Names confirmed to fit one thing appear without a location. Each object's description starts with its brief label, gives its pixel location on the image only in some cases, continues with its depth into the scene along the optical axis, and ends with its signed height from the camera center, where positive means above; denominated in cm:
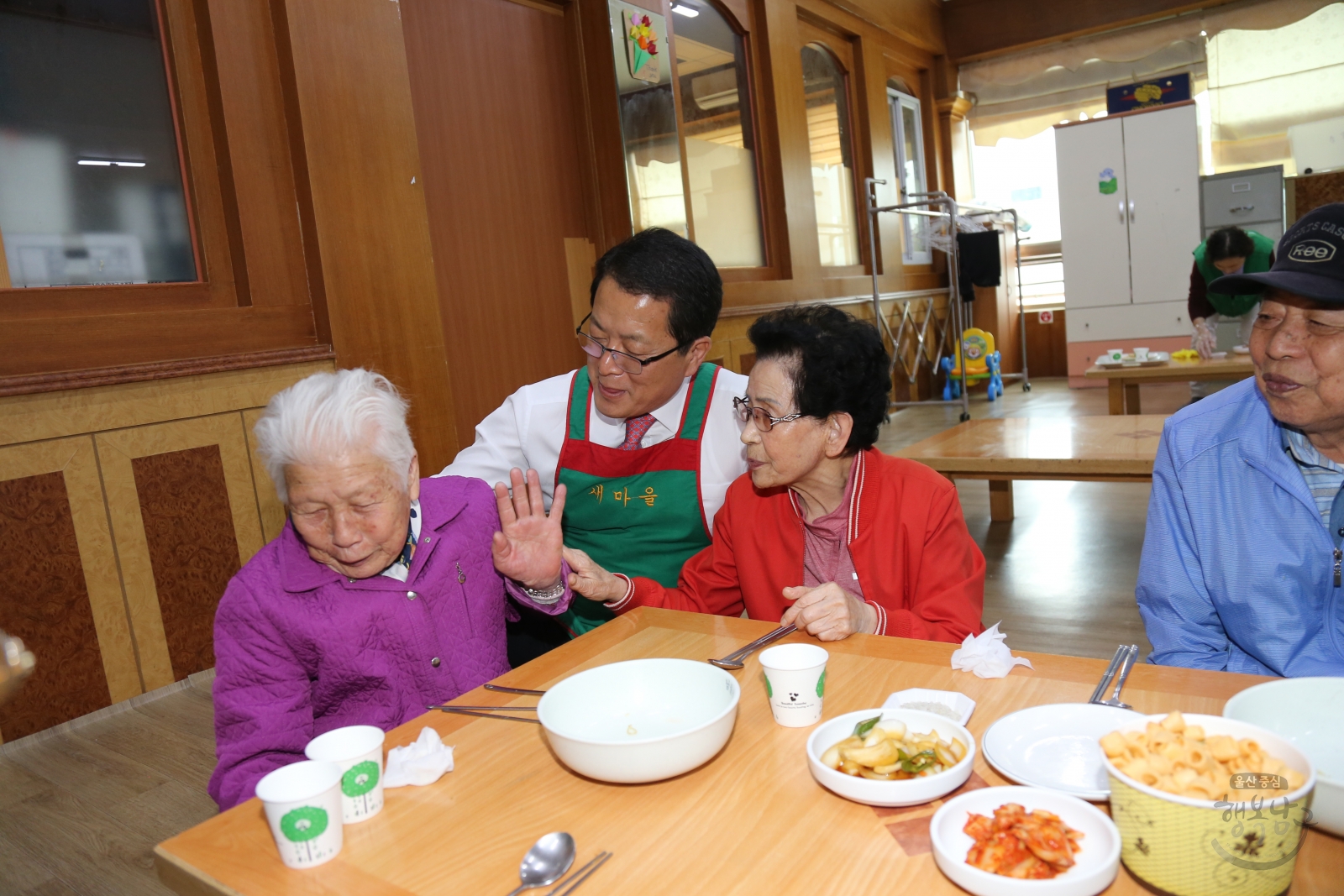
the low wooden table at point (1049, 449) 328 -69
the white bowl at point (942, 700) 104 -49
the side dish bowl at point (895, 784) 86 -47
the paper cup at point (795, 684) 104 -44
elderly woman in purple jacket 128 -37
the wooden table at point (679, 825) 79 -50
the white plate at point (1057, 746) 89 -49
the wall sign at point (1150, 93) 800 +156
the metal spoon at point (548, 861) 80 -48
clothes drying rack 767 -33
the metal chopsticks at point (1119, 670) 103 -49
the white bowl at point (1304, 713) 90 -47
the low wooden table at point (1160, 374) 479 -61
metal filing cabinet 764 +48
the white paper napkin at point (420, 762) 101 -47
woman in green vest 535 -8
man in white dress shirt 192 -23
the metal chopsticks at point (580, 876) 79 -49
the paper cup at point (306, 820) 85 -44
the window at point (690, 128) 501 +120
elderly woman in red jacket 160 -40
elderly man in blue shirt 129 -38
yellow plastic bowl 67 -44
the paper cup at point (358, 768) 93 -43
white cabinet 806 +46
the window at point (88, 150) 279 +77
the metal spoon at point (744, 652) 124 -49
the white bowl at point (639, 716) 94 -46
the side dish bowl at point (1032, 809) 70 -47
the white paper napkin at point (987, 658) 114 -48
